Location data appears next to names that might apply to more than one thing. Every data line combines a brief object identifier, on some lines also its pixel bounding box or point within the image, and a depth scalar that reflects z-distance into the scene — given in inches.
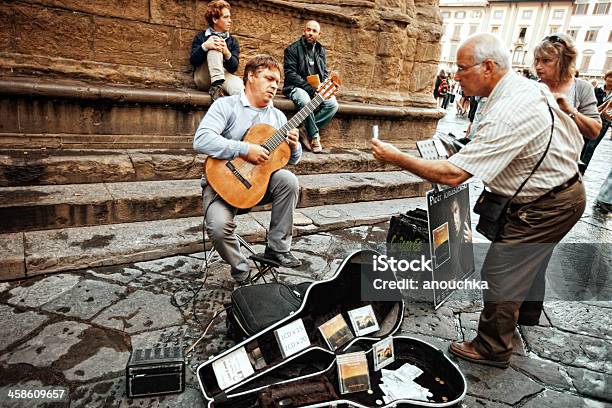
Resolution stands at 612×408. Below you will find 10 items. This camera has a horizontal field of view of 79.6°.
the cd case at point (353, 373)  78.7
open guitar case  75.0
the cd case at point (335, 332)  87.4
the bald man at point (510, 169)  82.1
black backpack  88.0
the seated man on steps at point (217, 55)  184.2
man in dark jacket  214.4
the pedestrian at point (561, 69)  114.5
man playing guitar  110.9
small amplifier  75.2
